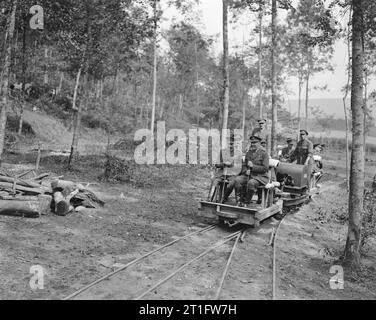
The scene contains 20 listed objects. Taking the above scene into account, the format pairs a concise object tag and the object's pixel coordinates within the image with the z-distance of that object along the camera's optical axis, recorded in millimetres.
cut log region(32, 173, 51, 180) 11041
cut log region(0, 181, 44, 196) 9086
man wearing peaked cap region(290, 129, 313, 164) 12961
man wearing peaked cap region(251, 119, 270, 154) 12700
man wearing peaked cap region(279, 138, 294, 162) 13825
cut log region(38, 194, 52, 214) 8848
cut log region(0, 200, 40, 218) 8414
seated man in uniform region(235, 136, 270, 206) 9516
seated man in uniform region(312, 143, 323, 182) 14273
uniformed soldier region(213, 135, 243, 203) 9868
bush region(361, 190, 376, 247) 8520
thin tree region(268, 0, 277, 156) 16250
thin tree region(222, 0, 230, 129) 17008
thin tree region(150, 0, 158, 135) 21344
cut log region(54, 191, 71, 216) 9023
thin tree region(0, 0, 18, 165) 10250
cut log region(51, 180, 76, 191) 9672
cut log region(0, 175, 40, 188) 9422
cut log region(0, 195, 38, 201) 8656
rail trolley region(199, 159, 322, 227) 9133
